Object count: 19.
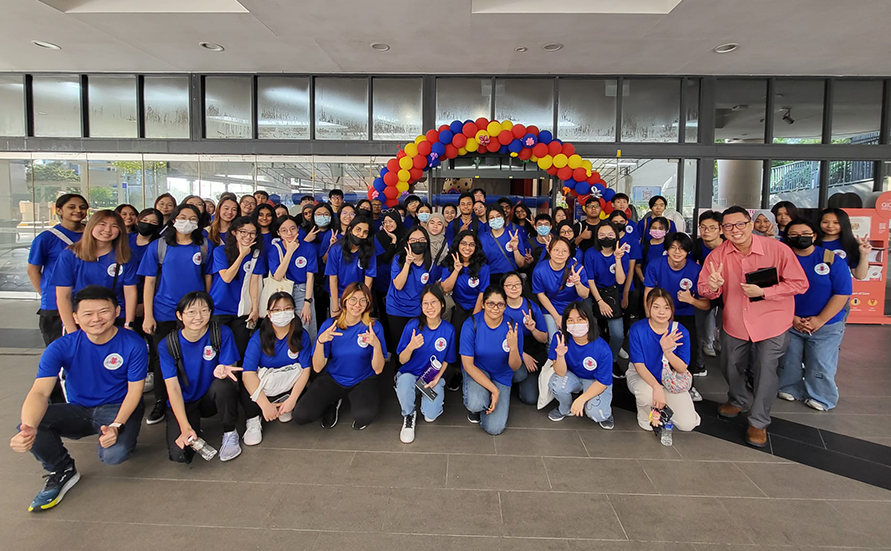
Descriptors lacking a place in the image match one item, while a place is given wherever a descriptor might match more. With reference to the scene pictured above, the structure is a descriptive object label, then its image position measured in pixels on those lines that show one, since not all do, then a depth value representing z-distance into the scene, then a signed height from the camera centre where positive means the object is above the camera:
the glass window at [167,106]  7.77 +2.39
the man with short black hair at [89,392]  2.57 -0.90
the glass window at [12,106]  7.95 +2.43
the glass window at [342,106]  7.71 +2.41
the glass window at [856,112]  7.37 +2.33
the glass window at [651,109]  7.45 +2.35
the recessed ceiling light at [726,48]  6.02 +2.77
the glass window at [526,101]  7.51 +2.49
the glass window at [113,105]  7.80 +2.41
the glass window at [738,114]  7.39 +2.28
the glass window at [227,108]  7.74 +2.37
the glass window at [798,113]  7.38 +2.31
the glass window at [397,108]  7.64 +2.38
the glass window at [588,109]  7.52 +2.36
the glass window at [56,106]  7.87 +2.40
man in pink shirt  3.25 -0.38
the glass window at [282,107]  7.72 +2.39
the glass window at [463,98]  7.55 +2.54
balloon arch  5.98 +1.31
